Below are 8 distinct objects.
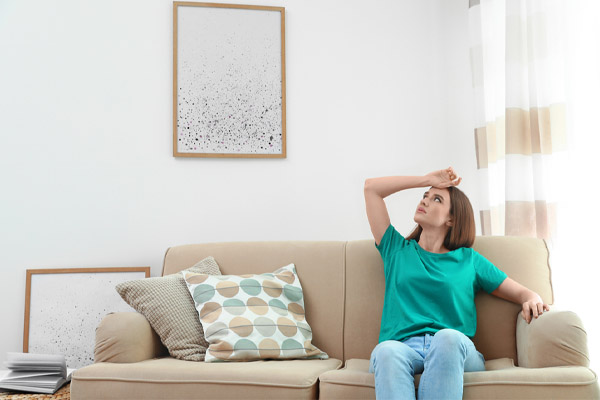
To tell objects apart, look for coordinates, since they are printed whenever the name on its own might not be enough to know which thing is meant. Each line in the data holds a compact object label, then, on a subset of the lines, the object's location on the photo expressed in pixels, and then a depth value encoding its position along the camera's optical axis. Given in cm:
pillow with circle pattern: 206
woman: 159
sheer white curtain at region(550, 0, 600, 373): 223
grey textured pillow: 209
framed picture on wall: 290
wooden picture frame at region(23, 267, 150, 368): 269
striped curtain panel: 238
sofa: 167
